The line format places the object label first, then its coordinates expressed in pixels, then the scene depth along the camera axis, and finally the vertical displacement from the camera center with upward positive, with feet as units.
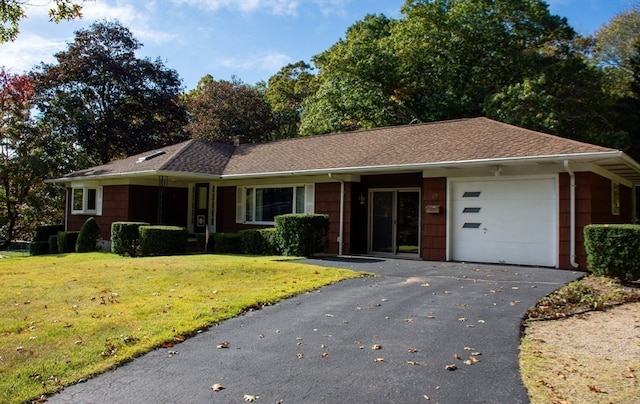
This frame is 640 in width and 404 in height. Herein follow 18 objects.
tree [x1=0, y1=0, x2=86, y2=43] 27.55 +11.70
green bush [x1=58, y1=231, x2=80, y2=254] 62.75 -3.59
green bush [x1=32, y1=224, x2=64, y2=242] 69.46 -2.74
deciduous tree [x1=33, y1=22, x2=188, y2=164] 91.66 +24.48
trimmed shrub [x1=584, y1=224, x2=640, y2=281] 29.22 -1.73
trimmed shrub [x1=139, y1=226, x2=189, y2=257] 50.29 -2.66
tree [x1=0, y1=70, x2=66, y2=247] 81.87 +9.24
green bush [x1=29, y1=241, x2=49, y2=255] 68.23 -4.91
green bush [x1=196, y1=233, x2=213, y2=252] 55.62 -3.05
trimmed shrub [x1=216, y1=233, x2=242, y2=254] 51.46 -2.92
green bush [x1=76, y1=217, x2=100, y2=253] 60.08 -2.90
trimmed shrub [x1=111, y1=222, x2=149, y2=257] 53.11 -2.70
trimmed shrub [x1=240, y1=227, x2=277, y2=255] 48.26 -2.54
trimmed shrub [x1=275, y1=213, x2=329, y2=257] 45.42 -1.48
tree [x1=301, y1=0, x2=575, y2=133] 79.15 +26.83
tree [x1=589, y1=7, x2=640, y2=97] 88.43 +33.49
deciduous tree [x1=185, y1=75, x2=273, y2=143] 106.22 +23.23
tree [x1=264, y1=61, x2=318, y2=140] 115.65 +30.15
